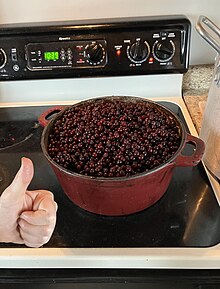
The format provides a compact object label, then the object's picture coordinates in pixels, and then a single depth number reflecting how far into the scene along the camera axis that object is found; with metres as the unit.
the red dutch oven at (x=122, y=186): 0.61
